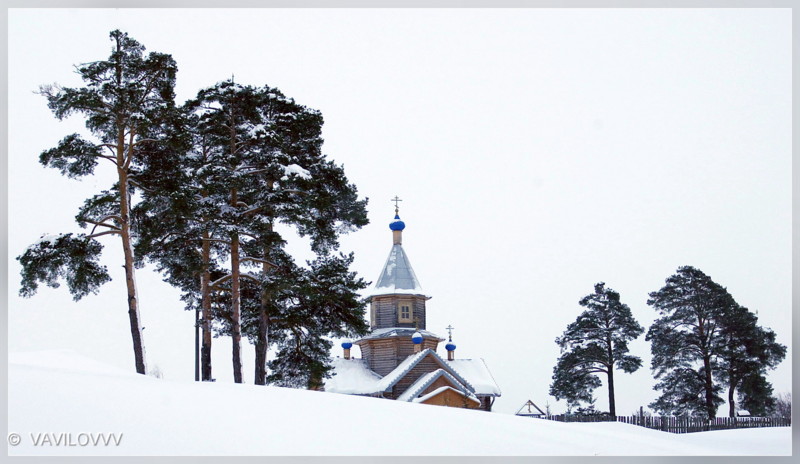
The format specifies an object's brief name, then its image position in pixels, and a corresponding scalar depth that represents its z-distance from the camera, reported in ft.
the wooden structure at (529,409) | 150.92
